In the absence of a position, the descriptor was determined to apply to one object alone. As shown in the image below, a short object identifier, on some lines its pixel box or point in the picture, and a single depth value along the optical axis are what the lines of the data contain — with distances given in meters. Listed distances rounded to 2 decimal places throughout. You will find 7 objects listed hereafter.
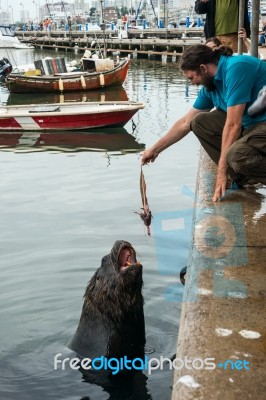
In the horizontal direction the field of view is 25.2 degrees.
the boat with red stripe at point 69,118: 16.88
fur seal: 4.30
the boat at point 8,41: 56.06
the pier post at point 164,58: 42.04
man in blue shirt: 4.94
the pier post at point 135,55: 46.55
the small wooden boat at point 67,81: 28.17
